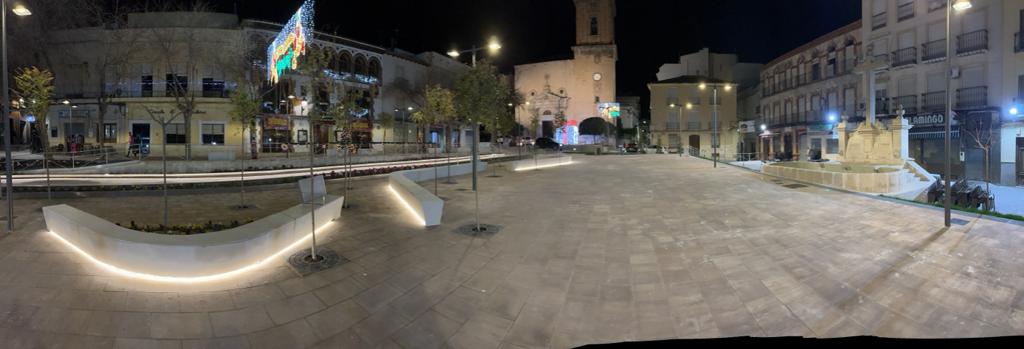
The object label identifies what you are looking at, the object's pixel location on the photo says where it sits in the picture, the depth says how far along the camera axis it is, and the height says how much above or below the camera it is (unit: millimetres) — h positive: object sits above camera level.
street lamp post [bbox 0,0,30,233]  8070 +804
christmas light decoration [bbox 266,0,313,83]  14844 +4071
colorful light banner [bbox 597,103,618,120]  62000 +6265
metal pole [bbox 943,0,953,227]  8703 -171
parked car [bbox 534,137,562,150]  53831 +1773
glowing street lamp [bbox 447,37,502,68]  14273 +3415
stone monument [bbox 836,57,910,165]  19922 +755
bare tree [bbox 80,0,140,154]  29078 +8029
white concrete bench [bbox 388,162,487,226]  8727 -760
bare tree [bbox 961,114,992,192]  26188 +1399
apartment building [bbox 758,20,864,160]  38281 +5710
